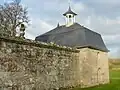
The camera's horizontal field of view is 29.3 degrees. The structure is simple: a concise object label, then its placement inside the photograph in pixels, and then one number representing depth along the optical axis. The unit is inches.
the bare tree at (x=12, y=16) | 982.4
